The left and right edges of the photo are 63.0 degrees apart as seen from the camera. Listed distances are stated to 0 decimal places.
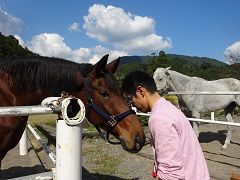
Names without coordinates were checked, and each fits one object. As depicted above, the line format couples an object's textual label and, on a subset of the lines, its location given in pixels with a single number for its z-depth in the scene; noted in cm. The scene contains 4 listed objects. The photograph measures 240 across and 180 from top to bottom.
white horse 438
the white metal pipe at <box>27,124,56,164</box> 185
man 113
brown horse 159
